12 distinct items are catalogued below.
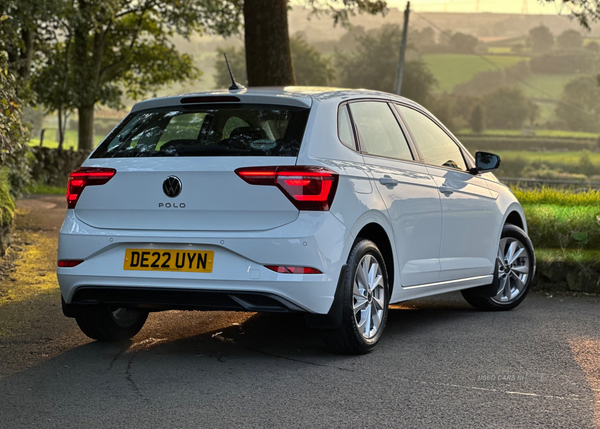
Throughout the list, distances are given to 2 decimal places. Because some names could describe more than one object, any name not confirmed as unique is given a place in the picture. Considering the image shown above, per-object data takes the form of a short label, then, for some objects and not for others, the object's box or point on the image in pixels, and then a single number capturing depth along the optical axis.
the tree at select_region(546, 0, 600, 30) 15.54
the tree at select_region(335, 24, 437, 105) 112.88
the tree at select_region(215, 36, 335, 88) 102.88
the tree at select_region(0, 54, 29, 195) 9.25
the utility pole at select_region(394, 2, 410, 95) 46.51
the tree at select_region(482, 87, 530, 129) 143.62
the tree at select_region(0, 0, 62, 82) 15.64
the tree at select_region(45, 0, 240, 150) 33.81
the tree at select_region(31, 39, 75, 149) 35.56
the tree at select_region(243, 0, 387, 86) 12.95
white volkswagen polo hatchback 5.35
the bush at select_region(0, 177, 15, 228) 11.02
